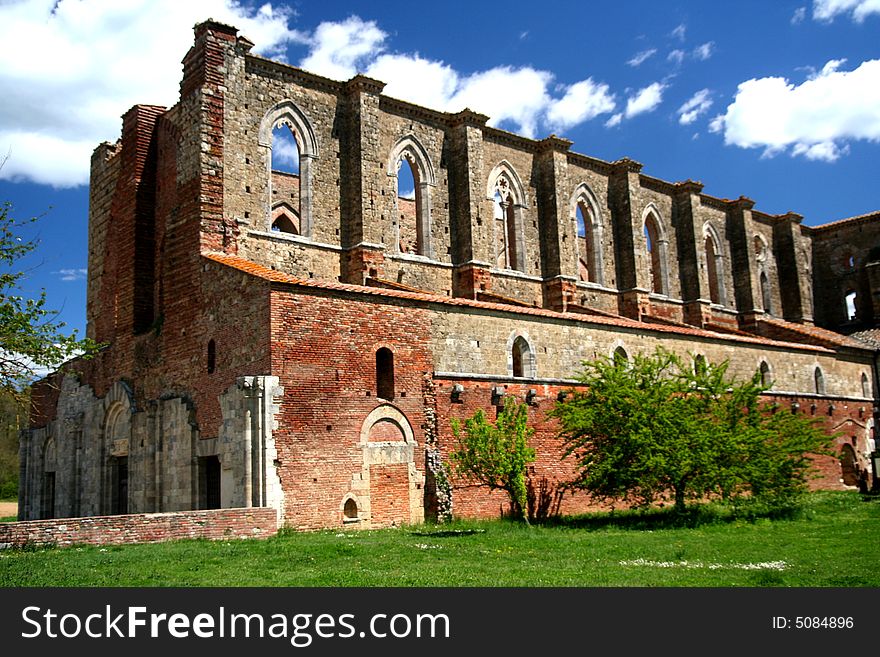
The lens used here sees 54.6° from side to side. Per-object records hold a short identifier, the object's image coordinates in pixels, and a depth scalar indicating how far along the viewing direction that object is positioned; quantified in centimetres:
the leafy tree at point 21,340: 1409
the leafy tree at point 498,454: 1775
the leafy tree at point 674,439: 1875
